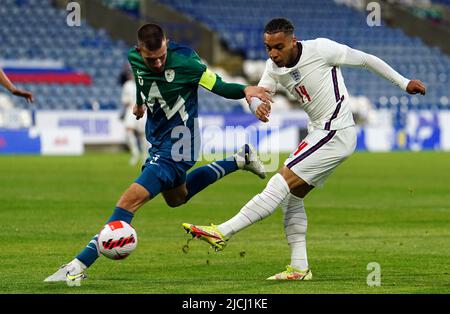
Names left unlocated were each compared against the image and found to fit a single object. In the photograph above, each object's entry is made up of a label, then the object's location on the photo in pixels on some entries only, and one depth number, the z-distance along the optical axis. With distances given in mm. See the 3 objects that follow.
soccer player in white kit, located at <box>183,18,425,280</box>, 18984
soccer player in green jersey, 18187
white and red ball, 17531
